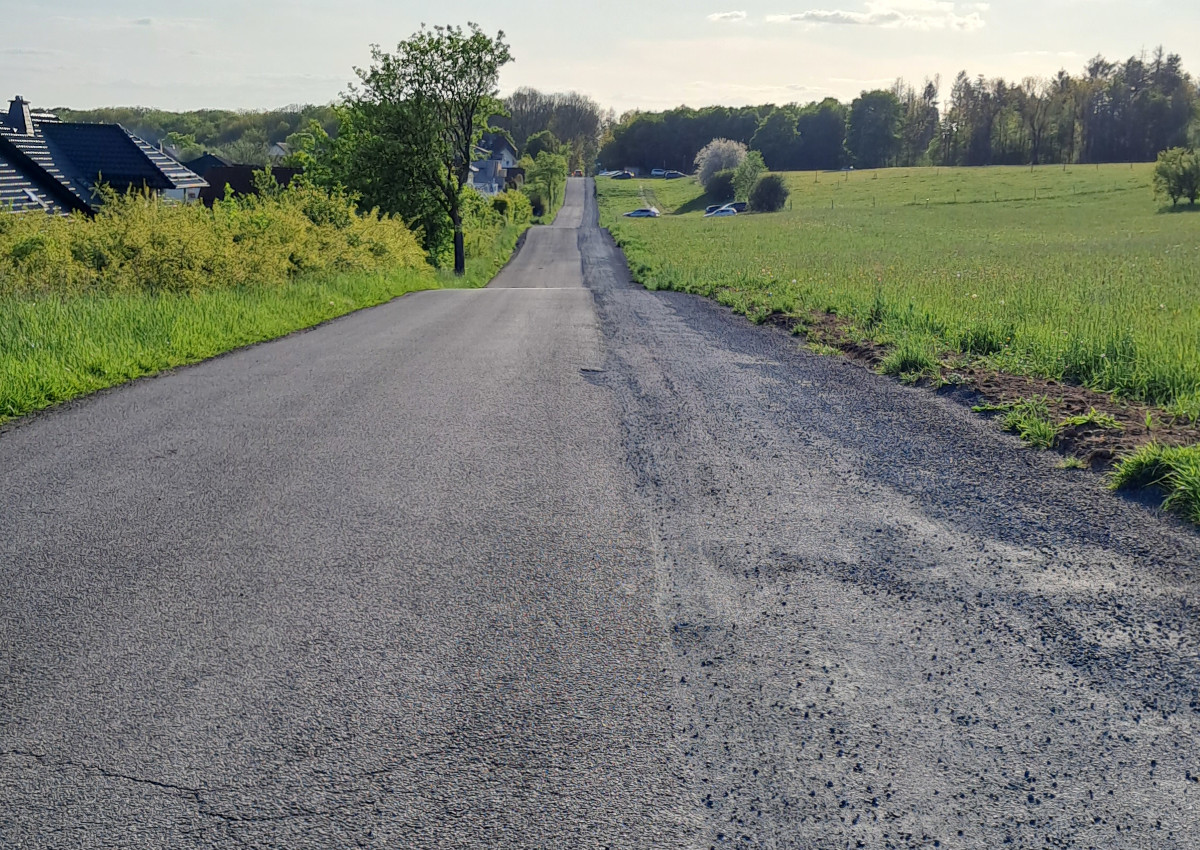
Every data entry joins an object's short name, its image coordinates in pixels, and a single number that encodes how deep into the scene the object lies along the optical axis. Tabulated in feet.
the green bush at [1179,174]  184.65
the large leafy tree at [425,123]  124.36
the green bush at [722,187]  301.02
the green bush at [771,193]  260.42
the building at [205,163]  218.59
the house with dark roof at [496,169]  335.47
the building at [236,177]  193.94
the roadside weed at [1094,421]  22.22
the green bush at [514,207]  224.20
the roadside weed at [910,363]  30.71
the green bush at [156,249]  44.52
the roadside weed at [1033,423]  21.86
